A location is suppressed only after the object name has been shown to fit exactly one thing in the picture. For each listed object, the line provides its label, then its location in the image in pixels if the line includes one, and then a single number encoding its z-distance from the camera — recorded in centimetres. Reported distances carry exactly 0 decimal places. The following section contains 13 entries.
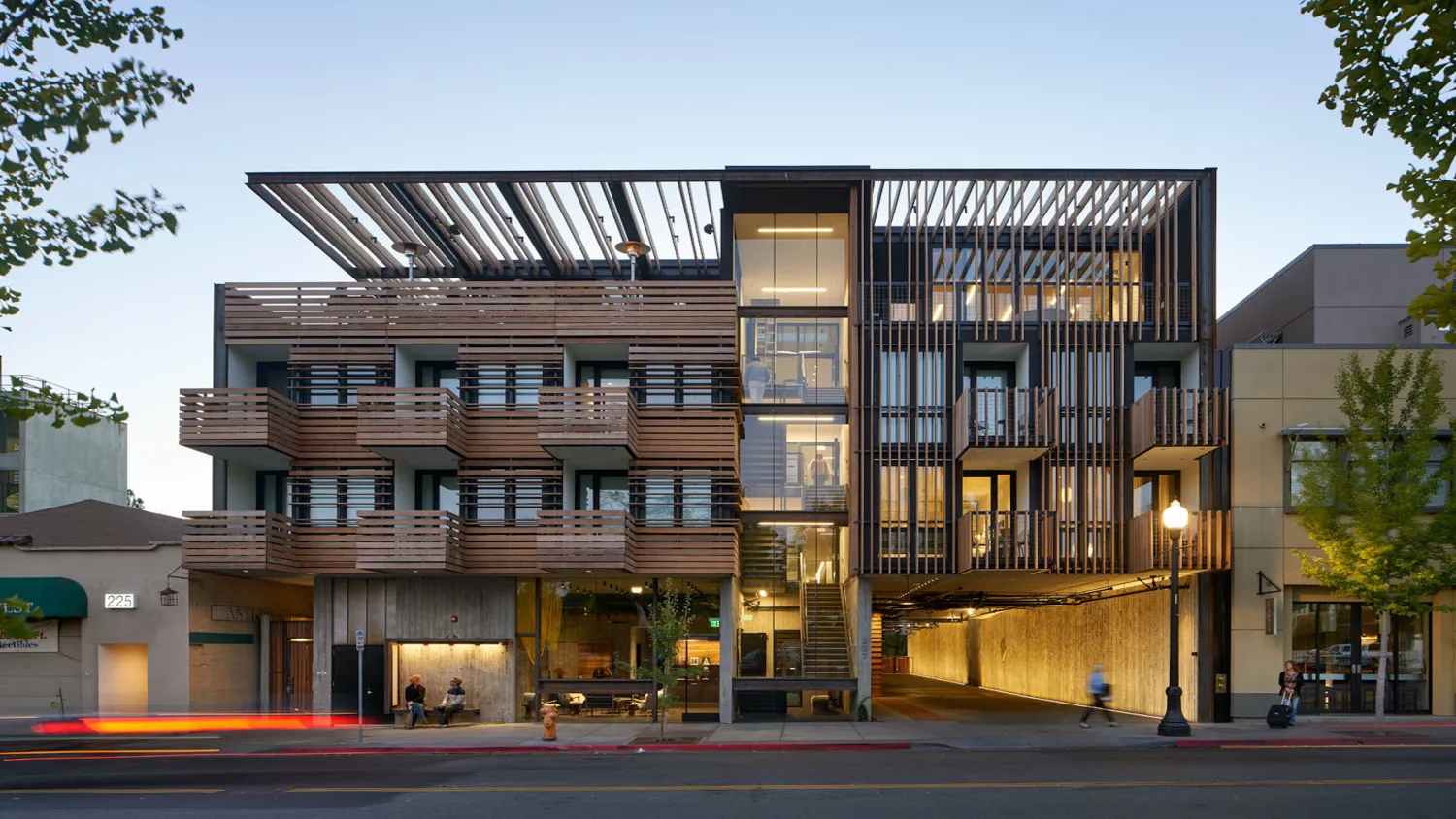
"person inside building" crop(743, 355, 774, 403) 2902
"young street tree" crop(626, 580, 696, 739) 2372
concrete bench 2661
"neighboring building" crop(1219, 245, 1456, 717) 2512
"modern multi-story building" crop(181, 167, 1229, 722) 2584
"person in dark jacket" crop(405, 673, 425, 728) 2577
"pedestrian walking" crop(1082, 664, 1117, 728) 2433
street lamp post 2198
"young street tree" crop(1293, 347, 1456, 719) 2311
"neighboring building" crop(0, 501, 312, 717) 2705
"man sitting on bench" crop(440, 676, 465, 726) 2612
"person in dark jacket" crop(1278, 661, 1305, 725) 2364
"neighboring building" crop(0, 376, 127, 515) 4816
